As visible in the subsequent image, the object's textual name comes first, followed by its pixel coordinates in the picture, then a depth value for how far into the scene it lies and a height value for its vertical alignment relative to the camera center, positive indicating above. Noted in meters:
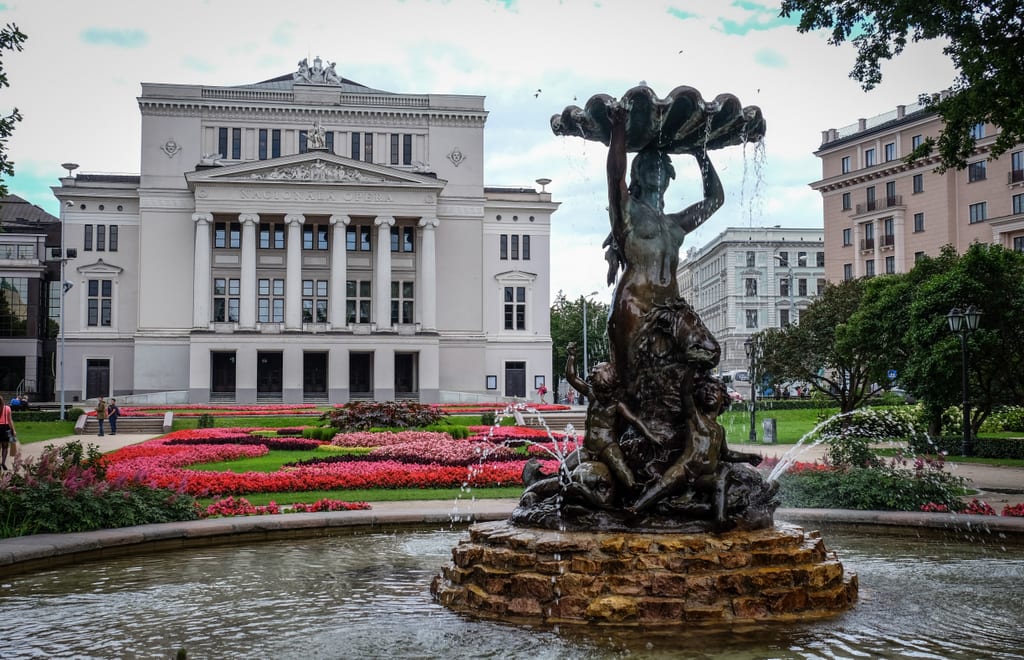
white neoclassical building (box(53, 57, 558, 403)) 58.59 +8.49
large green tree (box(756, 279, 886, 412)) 37.03 +1.43
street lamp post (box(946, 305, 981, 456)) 21.27 +1.33
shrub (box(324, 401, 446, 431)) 30.03 -1.18
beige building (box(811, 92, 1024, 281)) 57.91 +12.56
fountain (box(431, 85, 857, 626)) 6.70 -0.89
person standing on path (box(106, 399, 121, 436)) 36.22 -1.30
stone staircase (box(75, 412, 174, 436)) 37.34 -1.78
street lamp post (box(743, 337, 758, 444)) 32.38 +0.20
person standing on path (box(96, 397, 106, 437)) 34.56 -1.09
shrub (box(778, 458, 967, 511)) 12.34 -1.53
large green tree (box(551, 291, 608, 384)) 82.44 +4.86
